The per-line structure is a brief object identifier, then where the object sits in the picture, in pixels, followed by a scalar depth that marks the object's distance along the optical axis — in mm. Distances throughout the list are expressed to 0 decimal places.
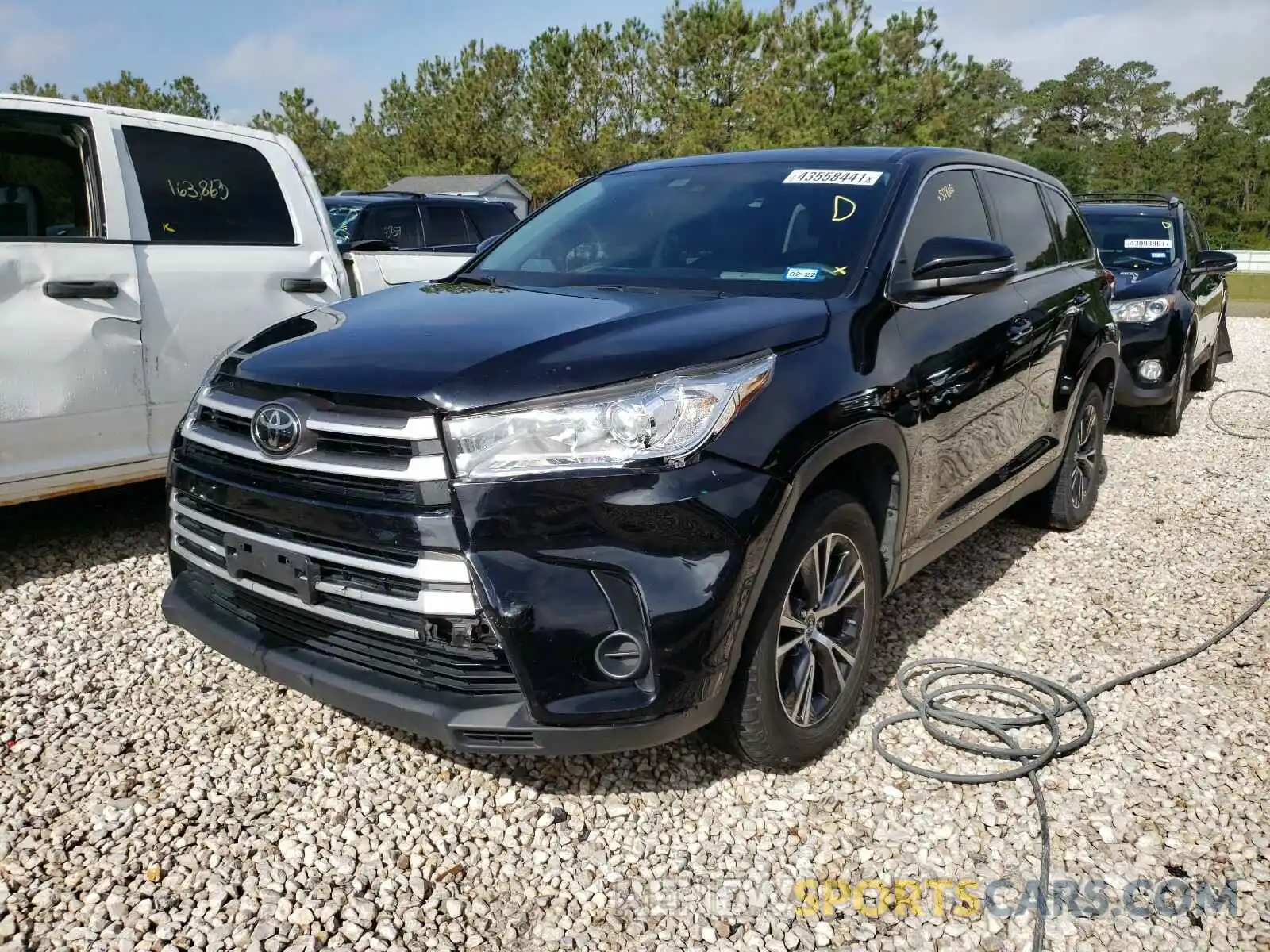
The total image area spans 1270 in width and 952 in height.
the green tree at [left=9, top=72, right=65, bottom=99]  44812
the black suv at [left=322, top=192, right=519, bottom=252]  10008
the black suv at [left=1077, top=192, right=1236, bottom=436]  7672
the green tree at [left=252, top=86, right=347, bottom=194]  49094
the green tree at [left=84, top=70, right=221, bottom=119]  47688
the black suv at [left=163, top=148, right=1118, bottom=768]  2277
